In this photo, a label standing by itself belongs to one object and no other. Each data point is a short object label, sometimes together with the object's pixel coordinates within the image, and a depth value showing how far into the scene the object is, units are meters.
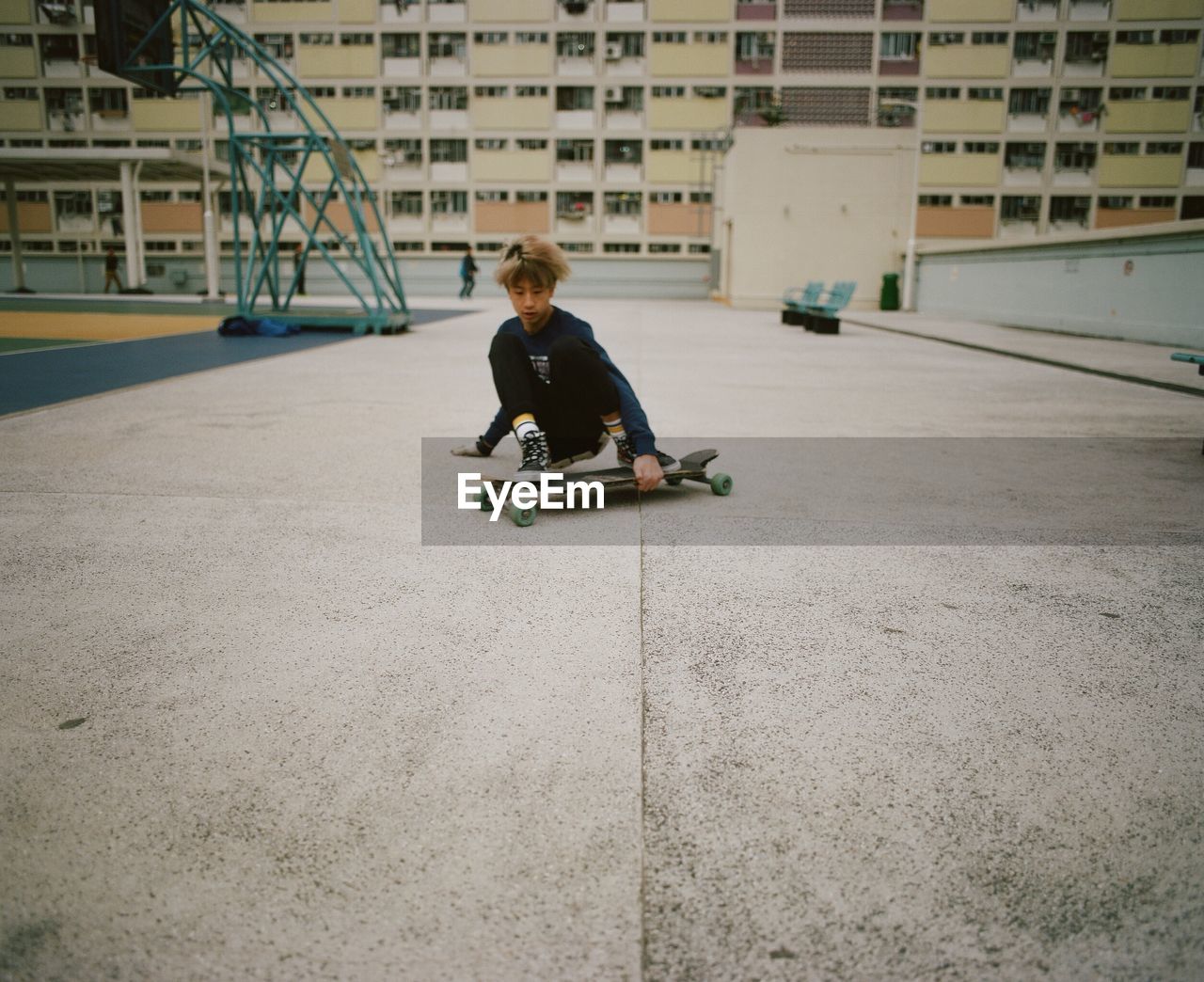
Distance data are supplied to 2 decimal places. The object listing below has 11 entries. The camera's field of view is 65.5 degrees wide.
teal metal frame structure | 13.50
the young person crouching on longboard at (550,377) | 3.97
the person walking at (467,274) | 35.28
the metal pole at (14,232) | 27.09
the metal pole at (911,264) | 27.14
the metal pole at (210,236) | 25.94
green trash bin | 27.97
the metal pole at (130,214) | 26.30
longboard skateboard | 3.89
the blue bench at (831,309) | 16.09
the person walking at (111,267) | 33.12
